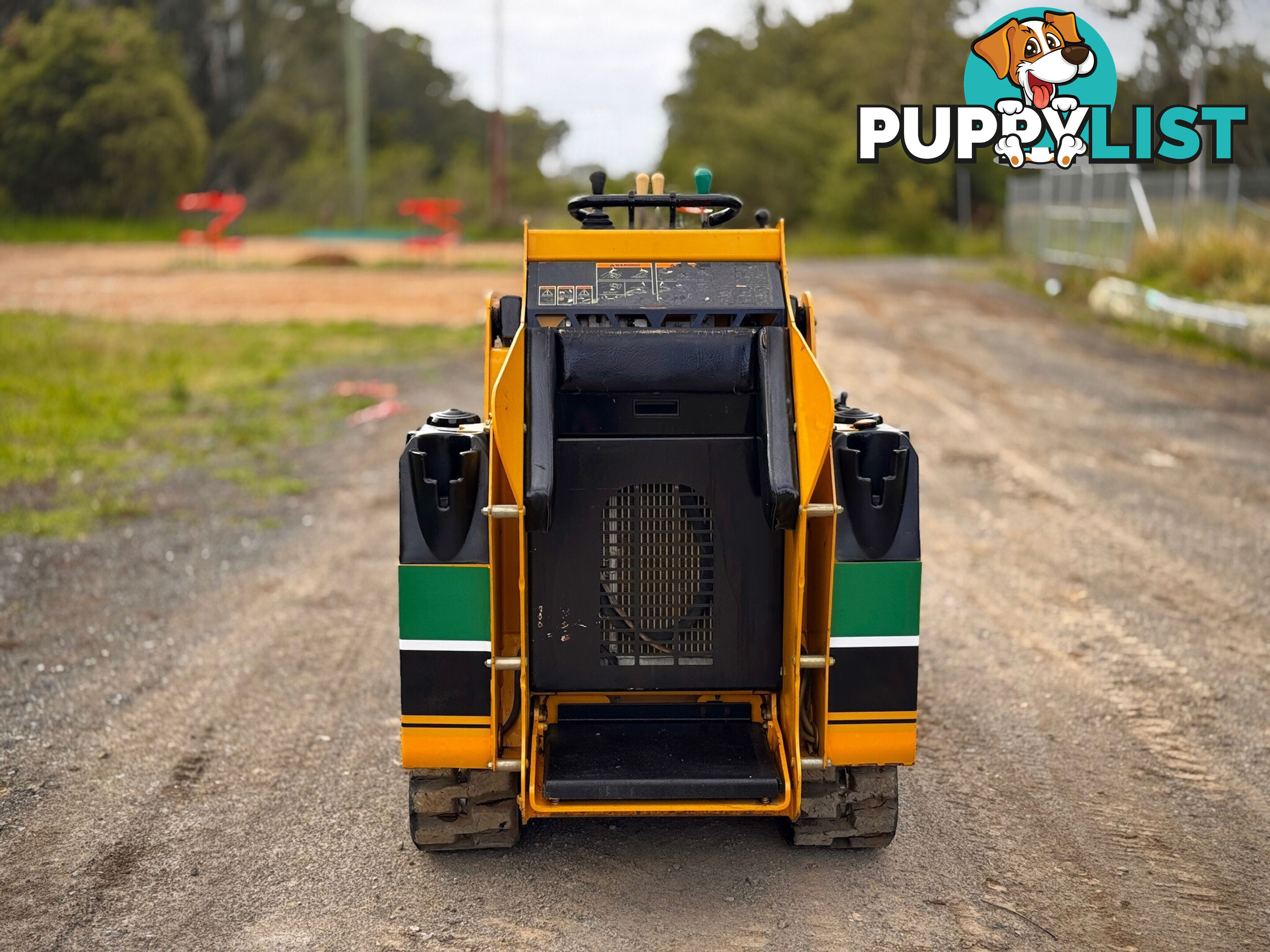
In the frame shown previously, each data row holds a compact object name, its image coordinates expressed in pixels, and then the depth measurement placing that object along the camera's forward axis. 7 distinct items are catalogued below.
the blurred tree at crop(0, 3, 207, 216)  41.41
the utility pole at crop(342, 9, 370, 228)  40.59
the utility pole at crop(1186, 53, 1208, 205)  24.94
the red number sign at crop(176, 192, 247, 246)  29.66
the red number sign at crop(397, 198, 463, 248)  29.61
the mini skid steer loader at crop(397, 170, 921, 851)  4.02
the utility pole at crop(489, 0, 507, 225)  40.25
